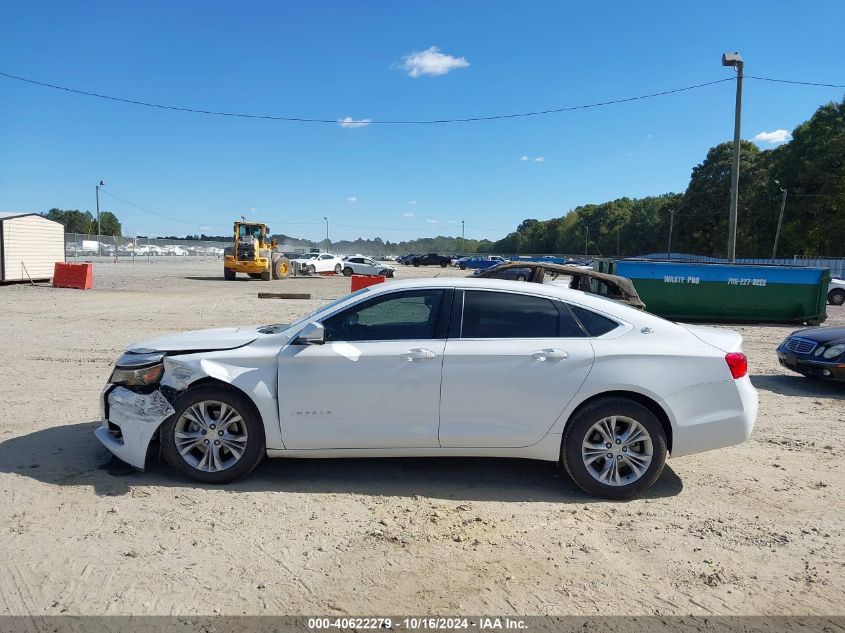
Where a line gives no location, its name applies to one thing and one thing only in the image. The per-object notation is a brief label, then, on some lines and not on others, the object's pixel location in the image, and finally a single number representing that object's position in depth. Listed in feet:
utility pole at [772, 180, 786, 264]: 183.49
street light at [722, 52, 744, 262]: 60.80
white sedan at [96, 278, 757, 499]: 14.96
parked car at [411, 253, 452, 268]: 279.08
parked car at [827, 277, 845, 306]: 82.58
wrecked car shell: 35.19
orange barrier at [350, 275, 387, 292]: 60.26
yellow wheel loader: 110.52
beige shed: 77.87
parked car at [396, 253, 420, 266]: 294.11
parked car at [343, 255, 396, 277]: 148.25
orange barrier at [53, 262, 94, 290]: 79.05
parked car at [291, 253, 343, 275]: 146.51
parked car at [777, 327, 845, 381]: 27.52
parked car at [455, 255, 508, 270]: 251.80
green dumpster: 52.49
